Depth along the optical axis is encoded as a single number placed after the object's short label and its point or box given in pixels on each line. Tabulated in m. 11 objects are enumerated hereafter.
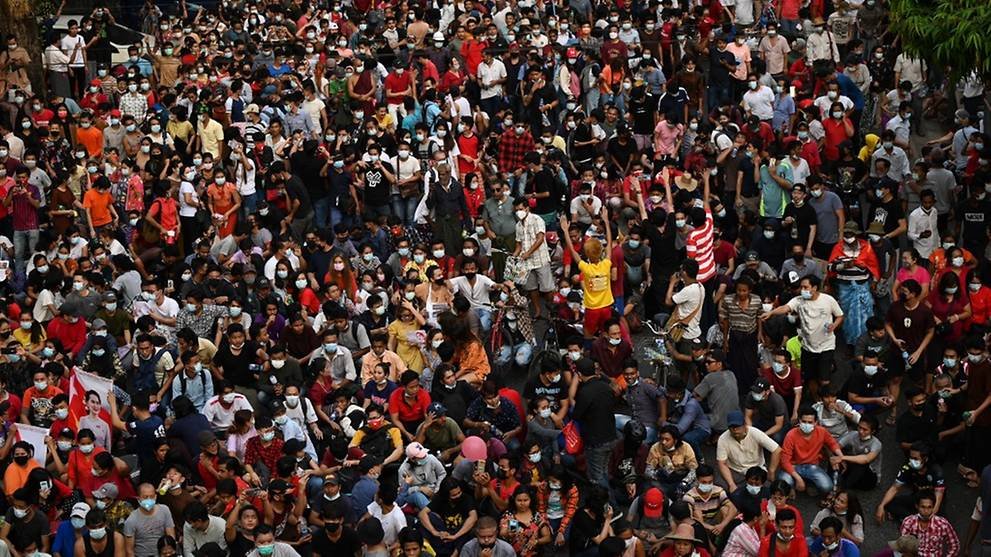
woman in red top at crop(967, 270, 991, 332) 19.20
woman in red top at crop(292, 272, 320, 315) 20.14
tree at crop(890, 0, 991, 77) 19.94
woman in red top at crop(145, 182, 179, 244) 21.97
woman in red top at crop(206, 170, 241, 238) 22.20
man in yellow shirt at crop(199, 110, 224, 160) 23.86
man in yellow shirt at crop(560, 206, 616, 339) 19.59
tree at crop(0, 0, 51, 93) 26.91
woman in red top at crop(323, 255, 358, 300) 20.41
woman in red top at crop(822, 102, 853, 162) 23.17
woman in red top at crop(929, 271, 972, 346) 19.12
